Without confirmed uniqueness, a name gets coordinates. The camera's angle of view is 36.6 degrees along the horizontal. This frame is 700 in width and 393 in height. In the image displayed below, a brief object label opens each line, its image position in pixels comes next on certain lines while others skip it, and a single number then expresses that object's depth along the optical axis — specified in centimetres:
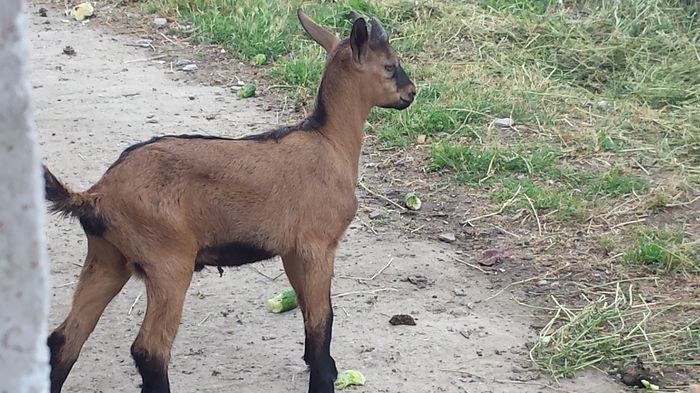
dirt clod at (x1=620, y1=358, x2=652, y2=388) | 407
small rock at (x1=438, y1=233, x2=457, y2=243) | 541
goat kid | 357
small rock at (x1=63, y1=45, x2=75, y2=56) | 808
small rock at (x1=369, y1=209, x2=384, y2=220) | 568
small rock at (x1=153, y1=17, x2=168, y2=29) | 861
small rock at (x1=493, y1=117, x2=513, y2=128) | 661
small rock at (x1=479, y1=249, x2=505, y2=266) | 513
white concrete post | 118
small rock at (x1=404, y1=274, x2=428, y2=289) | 495
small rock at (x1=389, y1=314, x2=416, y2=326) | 456
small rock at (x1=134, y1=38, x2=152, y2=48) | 829
